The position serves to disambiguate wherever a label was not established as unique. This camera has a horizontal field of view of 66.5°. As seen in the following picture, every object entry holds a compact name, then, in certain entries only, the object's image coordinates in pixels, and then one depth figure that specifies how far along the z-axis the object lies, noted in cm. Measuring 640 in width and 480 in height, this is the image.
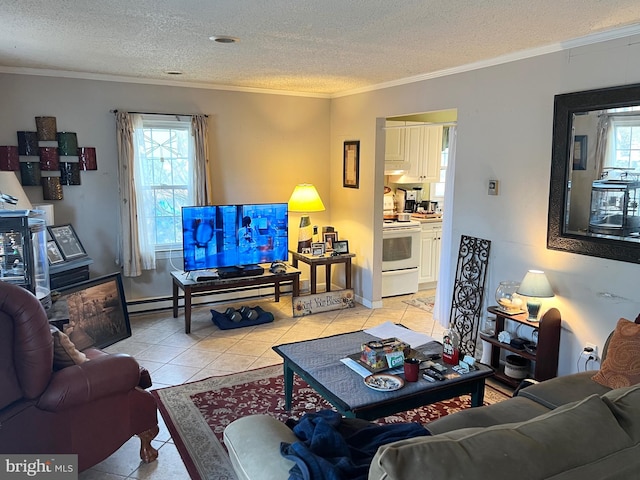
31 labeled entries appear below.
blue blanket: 136
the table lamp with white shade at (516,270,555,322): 339
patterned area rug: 271
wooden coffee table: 243
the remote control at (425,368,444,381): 262
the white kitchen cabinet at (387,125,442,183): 602
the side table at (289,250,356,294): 535
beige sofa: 110
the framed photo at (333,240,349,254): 560
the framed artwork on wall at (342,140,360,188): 559
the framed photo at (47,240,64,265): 429
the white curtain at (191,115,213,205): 517
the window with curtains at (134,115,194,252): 500
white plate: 251
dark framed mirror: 295
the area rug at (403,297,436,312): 555
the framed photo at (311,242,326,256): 547
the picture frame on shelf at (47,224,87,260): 446
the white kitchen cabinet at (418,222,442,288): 616
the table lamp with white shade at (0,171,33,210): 382
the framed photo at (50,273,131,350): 414
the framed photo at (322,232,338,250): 566
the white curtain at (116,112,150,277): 483
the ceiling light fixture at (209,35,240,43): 319
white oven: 579
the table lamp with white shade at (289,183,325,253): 551
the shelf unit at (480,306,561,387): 331
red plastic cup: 260
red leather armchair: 208
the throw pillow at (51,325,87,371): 232
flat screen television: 480
